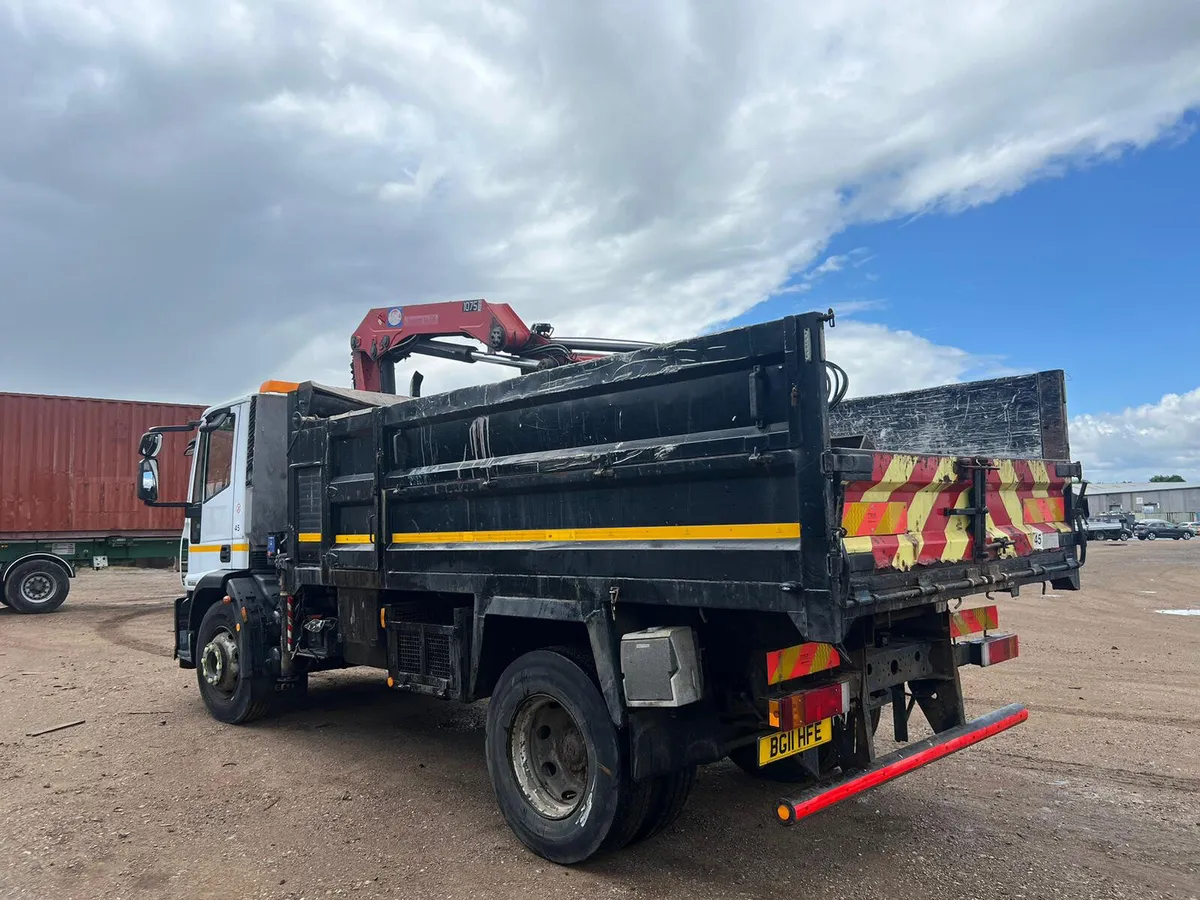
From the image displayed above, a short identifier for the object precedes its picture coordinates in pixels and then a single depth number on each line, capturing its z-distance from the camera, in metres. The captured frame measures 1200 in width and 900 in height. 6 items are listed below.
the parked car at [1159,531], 45.04
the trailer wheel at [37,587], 15.05
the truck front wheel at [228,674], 6.55
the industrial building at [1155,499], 71.25
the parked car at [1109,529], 44.69
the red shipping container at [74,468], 15.45
